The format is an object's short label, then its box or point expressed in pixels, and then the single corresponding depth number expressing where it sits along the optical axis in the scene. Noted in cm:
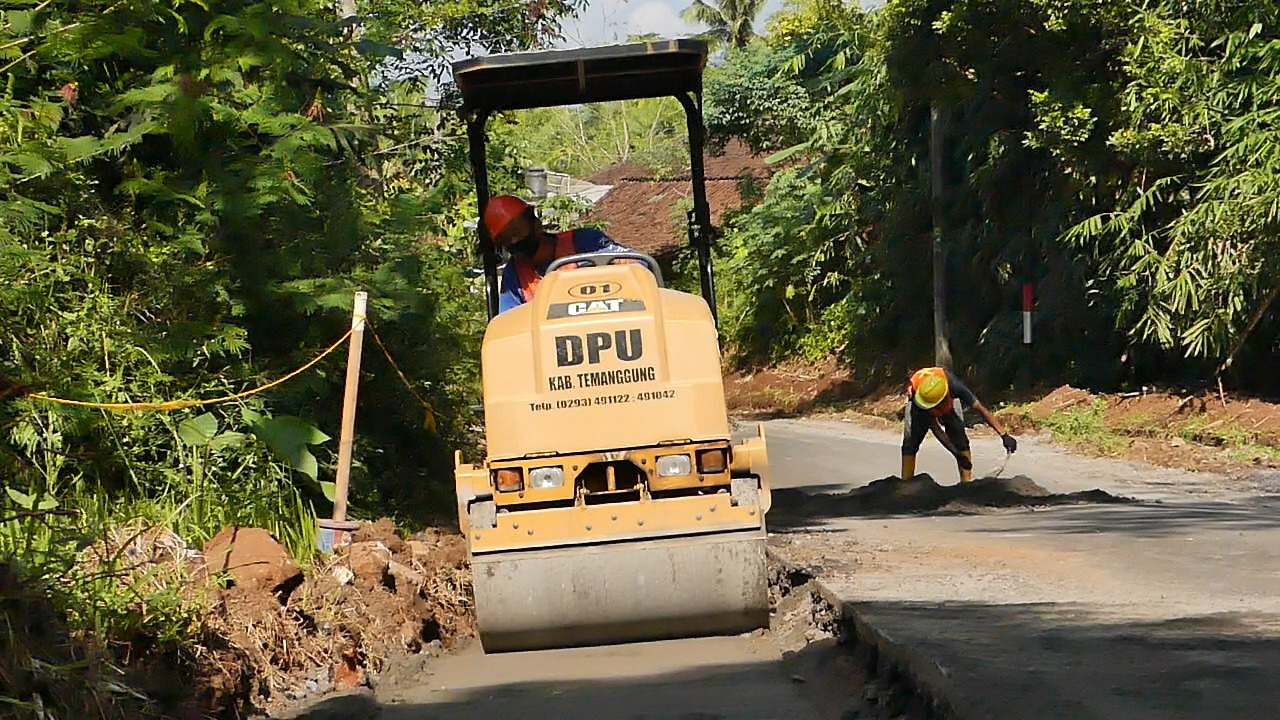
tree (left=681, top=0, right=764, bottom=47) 6862
